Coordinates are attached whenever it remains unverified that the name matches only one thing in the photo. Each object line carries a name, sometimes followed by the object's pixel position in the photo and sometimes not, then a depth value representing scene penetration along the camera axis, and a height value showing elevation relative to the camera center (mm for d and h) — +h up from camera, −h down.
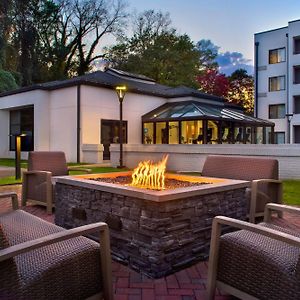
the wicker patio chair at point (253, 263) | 1821 -763
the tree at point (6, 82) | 20812 +4242
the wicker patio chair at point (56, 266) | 1669 -733
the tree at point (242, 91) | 33781 +5839
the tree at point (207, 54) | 35156 +10249
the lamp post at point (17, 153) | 8484 -250
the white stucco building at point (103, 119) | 15039 +1335
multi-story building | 25009 +5627
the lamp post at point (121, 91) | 11852 +2094
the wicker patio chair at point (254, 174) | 4129 -441
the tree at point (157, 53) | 29281 +9022
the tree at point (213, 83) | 32938 +6570
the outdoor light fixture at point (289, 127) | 24006 +1327
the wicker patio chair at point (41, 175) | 4883 -522
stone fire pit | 2670 -697
